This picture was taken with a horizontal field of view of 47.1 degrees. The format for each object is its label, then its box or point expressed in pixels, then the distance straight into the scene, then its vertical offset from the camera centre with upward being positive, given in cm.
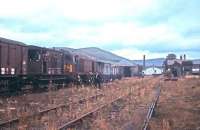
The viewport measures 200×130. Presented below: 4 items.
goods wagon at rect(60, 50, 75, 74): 2212 +100
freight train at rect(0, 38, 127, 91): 1441 +59
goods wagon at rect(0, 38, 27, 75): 1404 +102
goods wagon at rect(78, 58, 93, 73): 2542 +88
